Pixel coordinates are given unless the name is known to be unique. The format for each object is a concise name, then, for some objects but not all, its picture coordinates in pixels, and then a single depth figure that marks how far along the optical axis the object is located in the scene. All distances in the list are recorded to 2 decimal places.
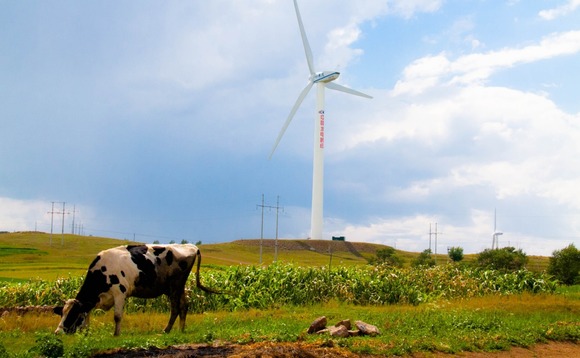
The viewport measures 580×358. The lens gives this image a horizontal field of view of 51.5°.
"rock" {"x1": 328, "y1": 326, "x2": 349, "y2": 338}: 13.08
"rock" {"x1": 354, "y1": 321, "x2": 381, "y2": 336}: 13.66
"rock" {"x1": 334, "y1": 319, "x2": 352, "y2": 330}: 13.71
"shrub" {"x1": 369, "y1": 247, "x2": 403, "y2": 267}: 62.67
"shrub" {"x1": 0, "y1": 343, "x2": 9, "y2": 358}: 10.36
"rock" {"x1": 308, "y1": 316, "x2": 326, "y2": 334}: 13.52
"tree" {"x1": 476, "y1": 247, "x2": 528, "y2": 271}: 47.28
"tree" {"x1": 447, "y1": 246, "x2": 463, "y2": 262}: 73.69
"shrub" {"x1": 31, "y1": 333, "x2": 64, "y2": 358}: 10.47
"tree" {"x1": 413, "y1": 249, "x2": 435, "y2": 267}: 56.92
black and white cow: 13.52
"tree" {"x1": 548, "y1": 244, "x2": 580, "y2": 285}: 41.34
